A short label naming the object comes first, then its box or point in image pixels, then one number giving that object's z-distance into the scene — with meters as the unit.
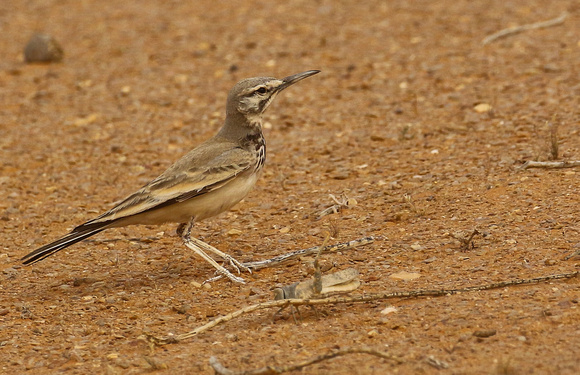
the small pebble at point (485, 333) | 9.20
